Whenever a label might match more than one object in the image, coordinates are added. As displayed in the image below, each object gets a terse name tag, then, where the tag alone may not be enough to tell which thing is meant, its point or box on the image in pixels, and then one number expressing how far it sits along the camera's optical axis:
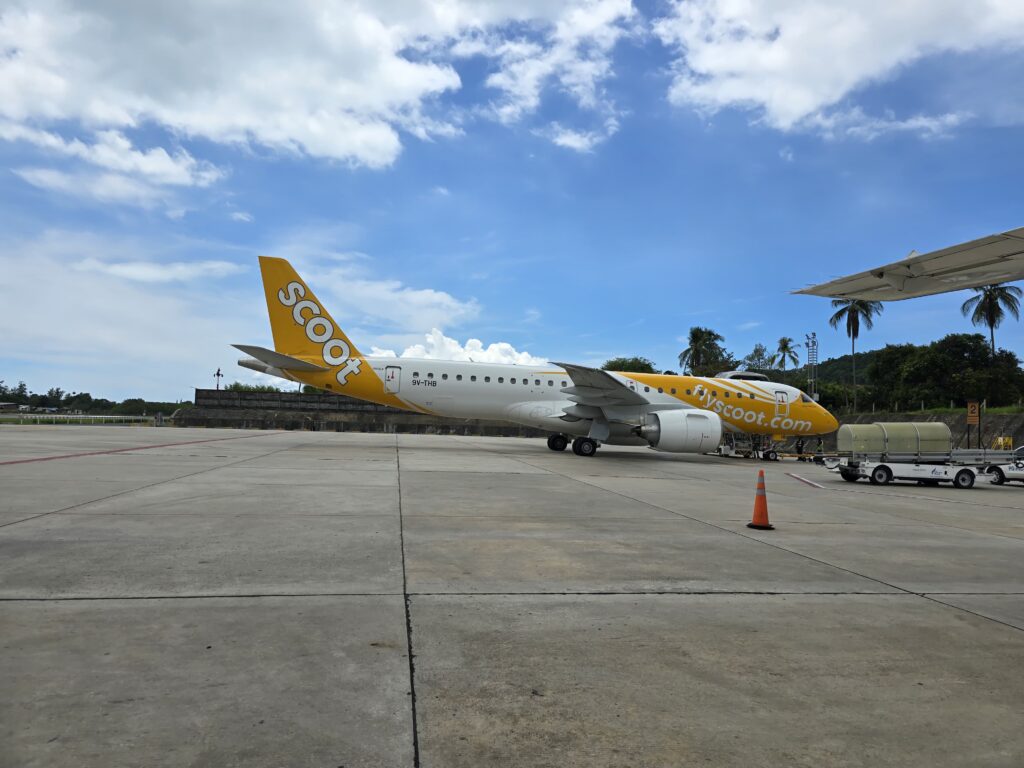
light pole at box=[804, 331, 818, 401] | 54.90
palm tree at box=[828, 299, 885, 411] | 59.03
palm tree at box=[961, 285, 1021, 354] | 50.69
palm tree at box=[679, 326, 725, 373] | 74.12
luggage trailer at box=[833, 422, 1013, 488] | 14.42
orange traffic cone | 7.36
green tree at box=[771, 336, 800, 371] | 76.69
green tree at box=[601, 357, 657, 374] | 80.76
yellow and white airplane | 19.06
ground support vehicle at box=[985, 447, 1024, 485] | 14.94
